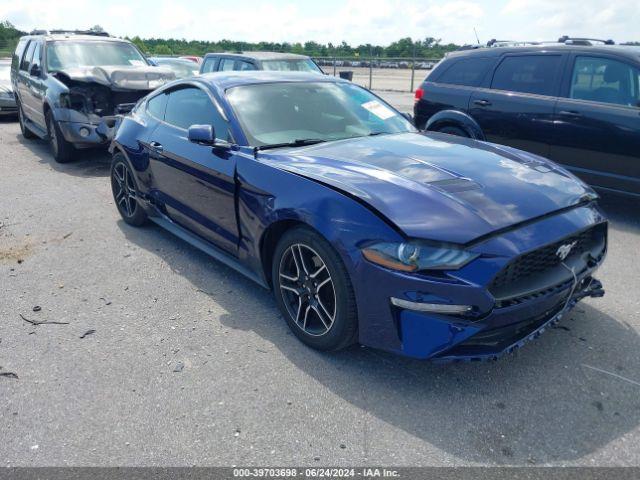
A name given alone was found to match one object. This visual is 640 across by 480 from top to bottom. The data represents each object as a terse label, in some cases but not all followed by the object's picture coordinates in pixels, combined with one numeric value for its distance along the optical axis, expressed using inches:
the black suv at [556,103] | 214.7
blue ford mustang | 103.3
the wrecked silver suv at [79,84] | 312.5
